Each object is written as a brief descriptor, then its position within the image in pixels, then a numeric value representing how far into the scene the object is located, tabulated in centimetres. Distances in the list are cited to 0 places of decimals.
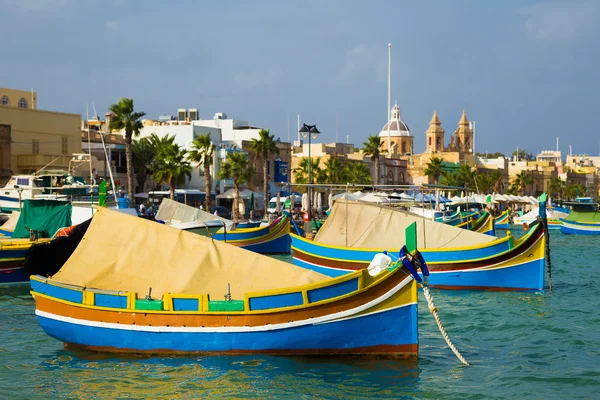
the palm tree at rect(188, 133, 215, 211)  6575
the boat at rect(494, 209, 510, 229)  7712
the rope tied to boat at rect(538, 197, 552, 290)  2645
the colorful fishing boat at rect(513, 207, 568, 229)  8294
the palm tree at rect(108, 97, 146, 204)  5738
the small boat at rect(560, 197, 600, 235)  7229
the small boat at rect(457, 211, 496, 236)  4559
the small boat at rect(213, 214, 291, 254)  4425
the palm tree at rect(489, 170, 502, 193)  12769
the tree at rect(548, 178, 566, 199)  15480
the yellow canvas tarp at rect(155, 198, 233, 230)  4106
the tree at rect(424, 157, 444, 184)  10938
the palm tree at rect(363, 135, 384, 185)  9406
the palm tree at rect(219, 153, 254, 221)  7331
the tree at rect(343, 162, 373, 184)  9138
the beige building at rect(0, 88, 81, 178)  5931
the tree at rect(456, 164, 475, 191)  11455
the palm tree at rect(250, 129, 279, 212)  7331
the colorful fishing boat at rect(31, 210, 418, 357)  1555
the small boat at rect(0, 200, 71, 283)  3078
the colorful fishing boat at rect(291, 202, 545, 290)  2725
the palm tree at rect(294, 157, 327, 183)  8700
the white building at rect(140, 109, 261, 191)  7812
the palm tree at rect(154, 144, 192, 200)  6450
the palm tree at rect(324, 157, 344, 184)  9029
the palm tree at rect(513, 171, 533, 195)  14200
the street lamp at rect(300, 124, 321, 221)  3616
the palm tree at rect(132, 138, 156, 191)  7044
